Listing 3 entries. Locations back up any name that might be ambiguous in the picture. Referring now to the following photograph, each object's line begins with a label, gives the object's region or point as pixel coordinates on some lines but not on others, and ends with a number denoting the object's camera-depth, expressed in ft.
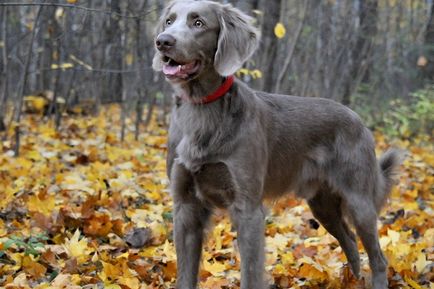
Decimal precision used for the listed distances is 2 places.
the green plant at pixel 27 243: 13.14
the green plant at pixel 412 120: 41.70
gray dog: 11.73
